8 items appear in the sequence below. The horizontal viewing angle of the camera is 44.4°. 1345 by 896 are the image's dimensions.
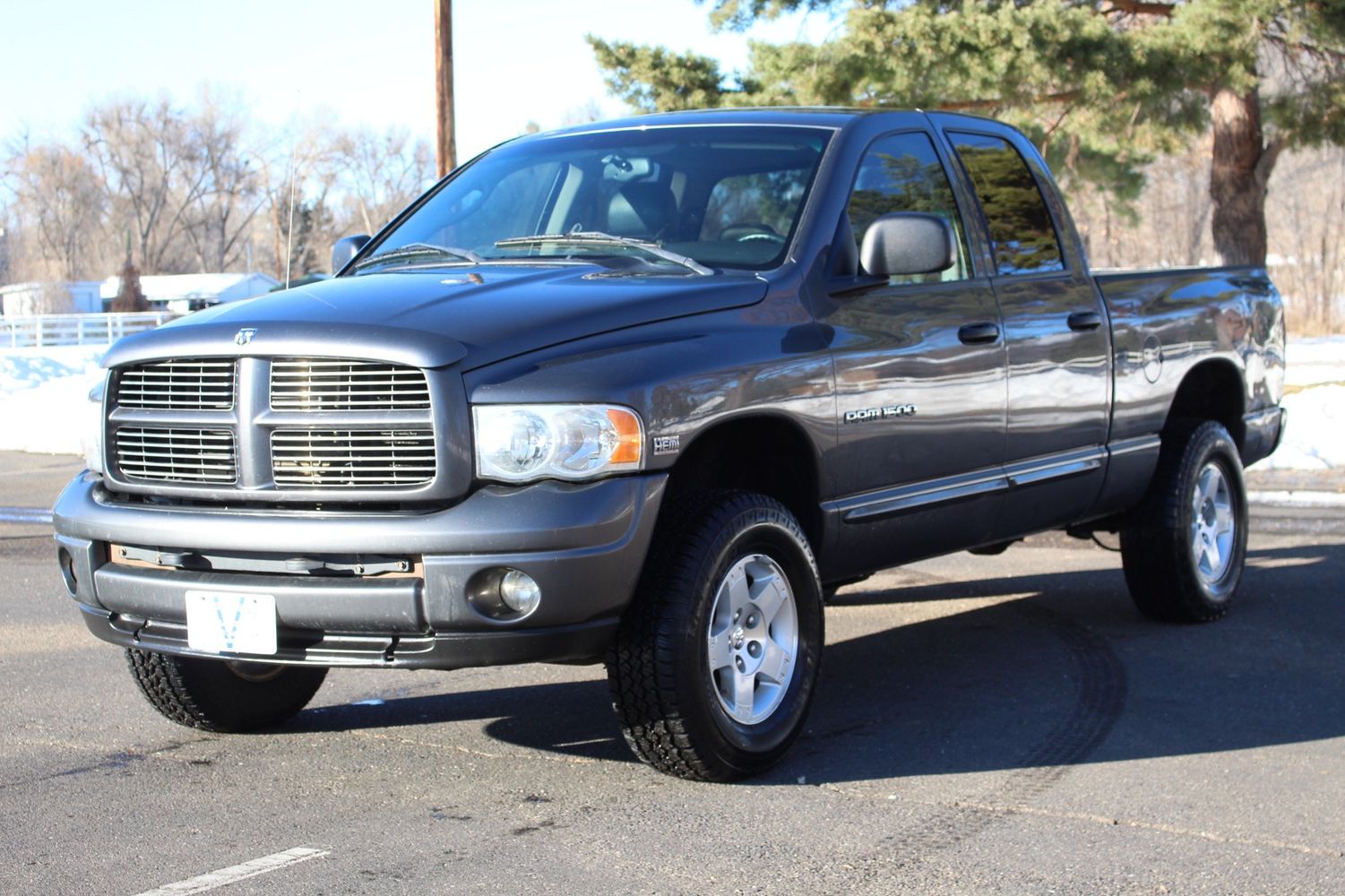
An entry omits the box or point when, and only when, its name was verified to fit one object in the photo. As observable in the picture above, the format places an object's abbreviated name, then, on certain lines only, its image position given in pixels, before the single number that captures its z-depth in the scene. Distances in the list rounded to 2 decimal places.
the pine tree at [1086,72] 19.95
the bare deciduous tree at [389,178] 80.19
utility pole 19.12
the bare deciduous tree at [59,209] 96.31
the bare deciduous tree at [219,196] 87.75
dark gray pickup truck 4.27
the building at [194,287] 86.06
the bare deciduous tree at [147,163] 89.81
